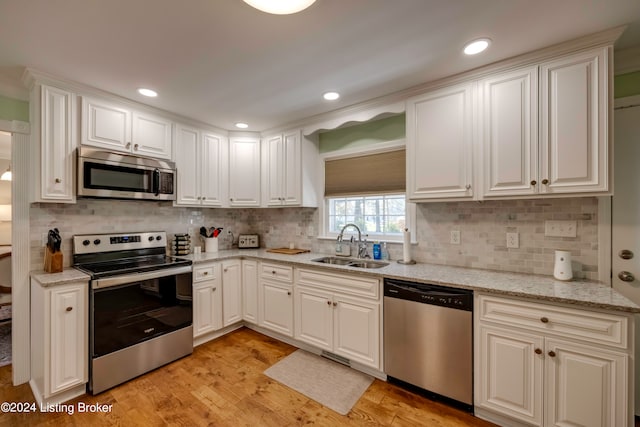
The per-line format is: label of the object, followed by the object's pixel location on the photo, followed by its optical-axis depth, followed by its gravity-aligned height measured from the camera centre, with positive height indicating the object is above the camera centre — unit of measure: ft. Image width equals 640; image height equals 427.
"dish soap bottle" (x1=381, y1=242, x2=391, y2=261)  9.33 -1.34
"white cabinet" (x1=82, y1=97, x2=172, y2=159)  7.78 +2.53
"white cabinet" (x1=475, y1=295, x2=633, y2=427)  4.81 -2.86
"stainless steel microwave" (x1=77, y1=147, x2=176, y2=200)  7.63 +1.10
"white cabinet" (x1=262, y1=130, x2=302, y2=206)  10.65 +1.71
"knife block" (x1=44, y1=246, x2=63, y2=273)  7.24 -1.28
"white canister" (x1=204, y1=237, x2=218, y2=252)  11.35 -1.27
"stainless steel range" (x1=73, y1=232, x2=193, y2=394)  7.01 -2.60
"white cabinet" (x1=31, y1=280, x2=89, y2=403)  6.40 -3.01
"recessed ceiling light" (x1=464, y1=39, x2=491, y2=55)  5.73 +3.52
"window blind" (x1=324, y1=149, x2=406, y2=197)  9.27 +1.38
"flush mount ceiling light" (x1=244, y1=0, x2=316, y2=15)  4.47 +3.37
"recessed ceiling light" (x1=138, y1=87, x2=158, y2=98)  7.91 +3.46
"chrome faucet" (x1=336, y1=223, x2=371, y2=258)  9.55 -1.17
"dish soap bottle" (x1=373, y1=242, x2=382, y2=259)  9.30 -1.27
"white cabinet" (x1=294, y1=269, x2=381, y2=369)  7.51 -2.96
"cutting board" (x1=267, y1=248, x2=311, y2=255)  10.84 -1.52
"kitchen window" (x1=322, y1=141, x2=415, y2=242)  9.32 +0.71
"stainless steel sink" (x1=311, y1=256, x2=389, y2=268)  8.93 -1.63
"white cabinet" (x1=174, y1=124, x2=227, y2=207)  10.04 +1.77
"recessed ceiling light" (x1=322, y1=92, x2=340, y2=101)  8.19 +3.50
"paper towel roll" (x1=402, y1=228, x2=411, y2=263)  8.32 -0.99
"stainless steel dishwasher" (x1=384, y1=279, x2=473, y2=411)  6.18 -2.95
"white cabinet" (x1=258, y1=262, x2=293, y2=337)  9.33 -2.95
